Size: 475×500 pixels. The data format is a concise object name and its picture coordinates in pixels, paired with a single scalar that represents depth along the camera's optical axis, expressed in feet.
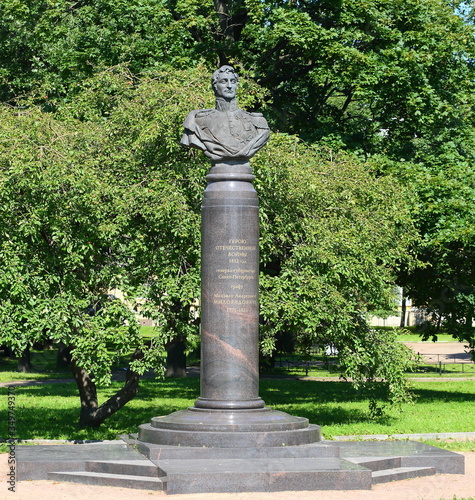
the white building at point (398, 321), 264.99
